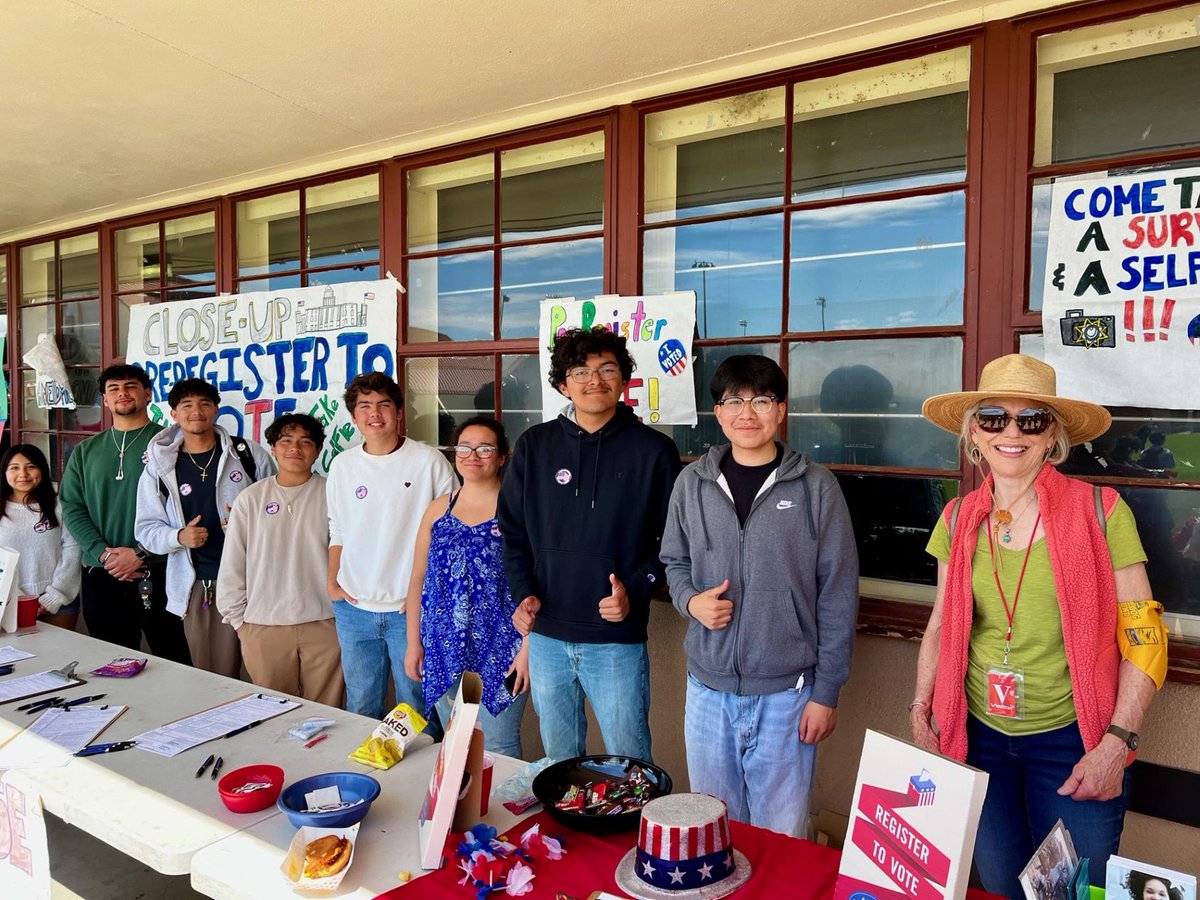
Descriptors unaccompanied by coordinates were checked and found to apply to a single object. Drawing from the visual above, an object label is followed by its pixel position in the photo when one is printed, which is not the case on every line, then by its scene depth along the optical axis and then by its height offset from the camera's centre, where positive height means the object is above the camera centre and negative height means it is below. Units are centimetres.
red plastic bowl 160 -74
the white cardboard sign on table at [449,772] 132 -58
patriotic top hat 129 -69
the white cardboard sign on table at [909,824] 104 -54
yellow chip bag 183 -74
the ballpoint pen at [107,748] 190 -78
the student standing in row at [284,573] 304 -59
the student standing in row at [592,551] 228 -38
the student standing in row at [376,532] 287 -41
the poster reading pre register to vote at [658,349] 303 +26
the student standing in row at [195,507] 334 -38
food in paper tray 136 -75
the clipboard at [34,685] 229 -79
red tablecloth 133 -77
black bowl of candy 149 -72
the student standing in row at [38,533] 357 -53
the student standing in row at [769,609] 195 -46
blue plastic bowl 148 -73
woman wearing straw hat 164 -44
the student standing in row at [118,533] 355 -52
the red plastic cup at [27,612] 303 -74
